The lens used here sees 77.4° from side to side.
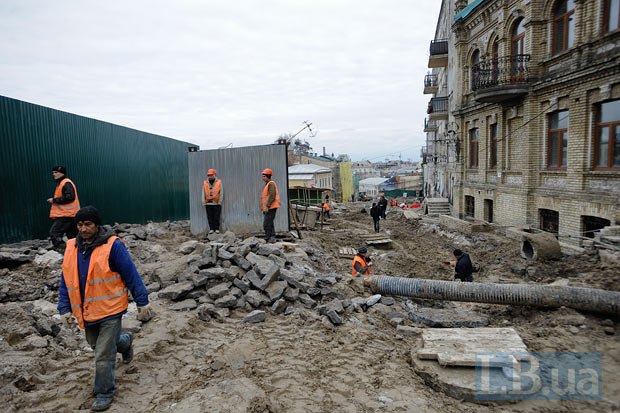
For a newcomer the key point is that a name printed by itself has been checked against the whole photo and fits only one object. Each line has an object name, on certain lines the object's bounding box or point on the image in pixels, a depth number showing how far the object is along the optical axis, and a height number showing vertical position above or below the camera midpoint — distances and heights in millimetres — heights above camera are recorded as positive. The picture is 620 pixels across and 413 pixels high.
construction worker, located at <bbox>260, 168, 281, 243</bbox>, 9359 -645
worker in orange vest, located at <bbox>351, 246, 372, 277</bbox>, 8666 -2069
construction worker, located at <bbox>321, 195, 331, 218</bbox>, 19467 -1942
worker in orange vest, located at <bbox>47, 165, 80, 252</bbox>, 7281 -549
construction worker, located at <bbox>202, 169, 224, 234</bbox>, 10289 -563
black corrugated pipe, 6285 -2196
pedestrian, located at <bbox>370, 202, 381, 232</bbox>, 17656 -1792
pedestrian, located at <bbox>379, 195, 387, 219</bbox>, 19038 -1537
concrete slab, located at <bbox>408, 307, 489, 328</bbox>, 6543 -2565
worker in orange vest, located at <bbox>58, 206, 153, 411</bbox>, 3521 -1018
